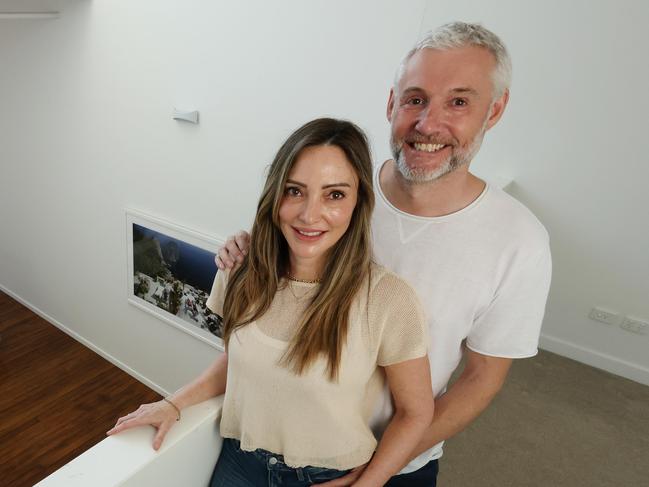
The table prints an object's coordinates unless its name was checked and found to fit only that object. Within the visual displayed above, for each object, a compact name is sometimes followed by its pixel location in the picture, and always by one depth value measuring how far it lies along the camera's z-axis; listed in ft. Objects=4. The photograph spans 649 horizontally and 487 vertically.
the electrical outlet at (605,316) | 9.68
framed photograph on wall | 10.28
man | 3.45
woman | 3.22
